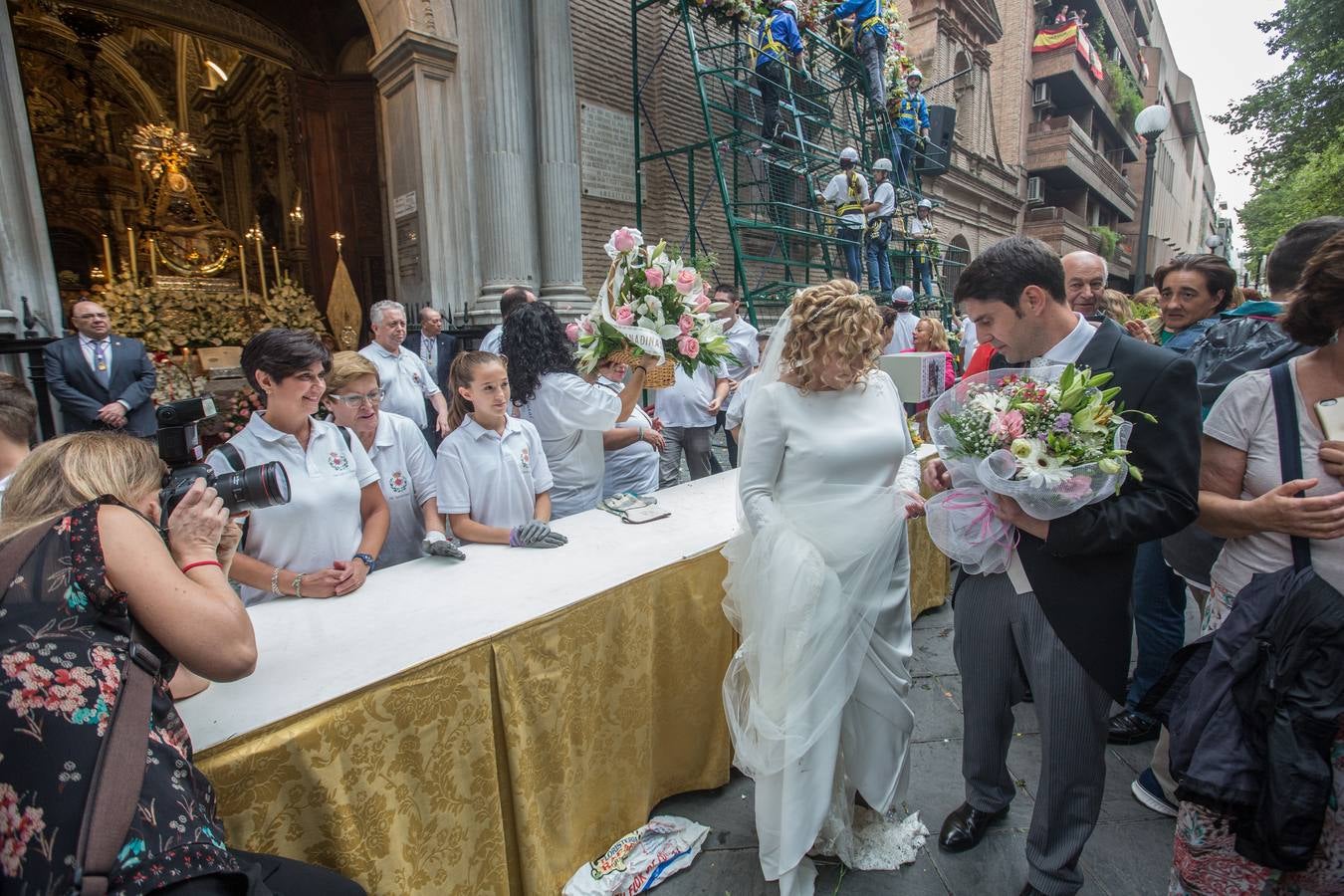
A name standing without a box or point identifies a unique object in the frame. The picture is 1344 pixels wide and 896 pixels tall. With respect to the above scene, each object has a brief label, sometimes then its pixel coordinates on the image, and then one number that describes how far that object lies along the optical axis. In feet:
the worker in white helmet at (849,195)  30.40
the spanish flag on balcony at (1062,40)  78.33
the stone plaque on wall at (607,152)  28.17
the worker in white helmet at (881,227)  32.22
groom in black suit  5.70
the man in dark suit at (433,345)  20.65
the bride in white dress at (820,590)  6.59
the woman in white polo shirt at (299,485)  7.03
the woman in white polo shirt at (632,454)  11.91
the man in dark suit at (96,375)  15.62
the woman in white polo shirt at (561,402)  10.54
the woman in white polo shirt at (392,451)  9.23
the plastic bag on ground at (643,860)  6.86
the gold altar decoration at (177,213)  31.81
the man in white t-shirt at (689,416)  18.49
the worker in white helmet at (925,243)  42.27
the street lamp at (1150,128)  29.86
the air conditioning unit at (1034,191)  79.97
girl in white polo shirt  8.80
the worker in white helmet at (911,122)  42.68
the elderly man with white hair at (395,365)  16.11
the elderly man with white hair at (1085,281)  11.18
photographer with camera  3.38
